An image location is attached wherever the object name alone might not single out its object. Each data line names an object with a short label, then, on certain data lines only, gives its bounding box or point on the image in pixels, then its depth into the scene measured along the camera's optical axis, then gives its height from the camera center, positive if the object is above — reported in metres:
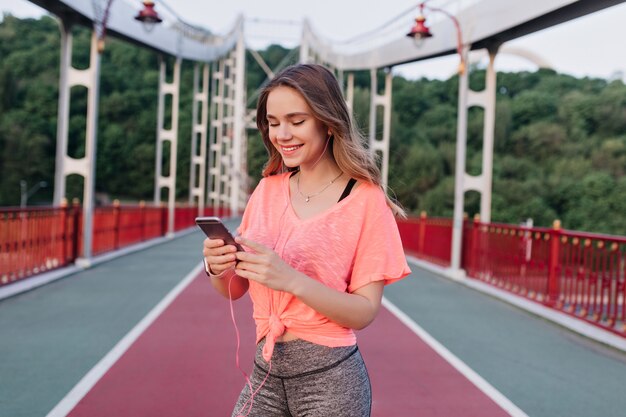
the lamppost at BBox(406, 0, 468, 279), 12.76 +1.27
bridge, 4.78 -1.22
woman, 1.68 -0.12
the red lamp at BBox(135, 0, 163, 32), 13.15 +3.19
